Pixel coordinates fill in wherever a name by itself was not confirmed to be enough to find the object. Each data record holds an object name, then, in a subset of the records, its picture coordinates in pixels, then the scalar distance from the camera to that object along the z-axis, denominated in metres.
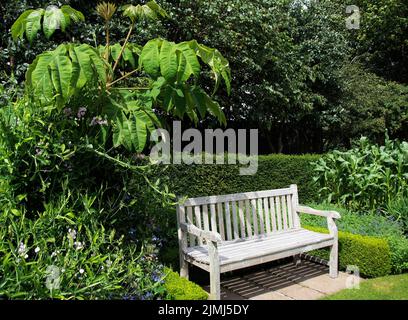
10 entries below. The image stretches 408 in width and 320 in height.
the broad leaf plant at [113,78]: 2.55
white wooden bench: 3.80
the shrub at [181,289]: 3.06
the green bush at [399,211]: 5.70
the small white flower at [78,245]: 2.67
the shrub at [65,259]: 2.45
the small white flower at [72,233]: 2.69
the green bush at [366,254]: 4.70
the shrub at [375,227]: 4.81
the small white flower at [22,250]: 2.46
